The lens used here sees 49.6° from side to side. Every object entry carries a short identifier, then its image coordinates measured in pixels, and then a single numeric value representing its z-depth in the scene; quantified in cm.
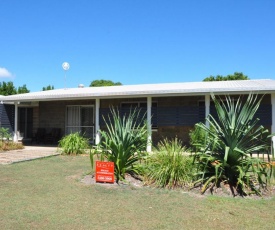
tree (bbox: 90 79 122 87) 4472
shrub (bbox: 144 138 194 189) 657
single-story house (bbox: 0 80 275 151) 1202
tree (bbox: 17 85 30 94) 3331
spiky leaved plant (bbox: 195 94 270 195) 613
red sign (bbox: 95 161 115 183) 684
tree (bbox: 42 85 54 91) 3603
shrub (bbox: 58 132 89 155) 1222
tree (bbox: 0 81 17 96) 3136
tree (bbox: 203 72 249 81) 3256
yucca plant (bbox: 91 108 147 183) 722
